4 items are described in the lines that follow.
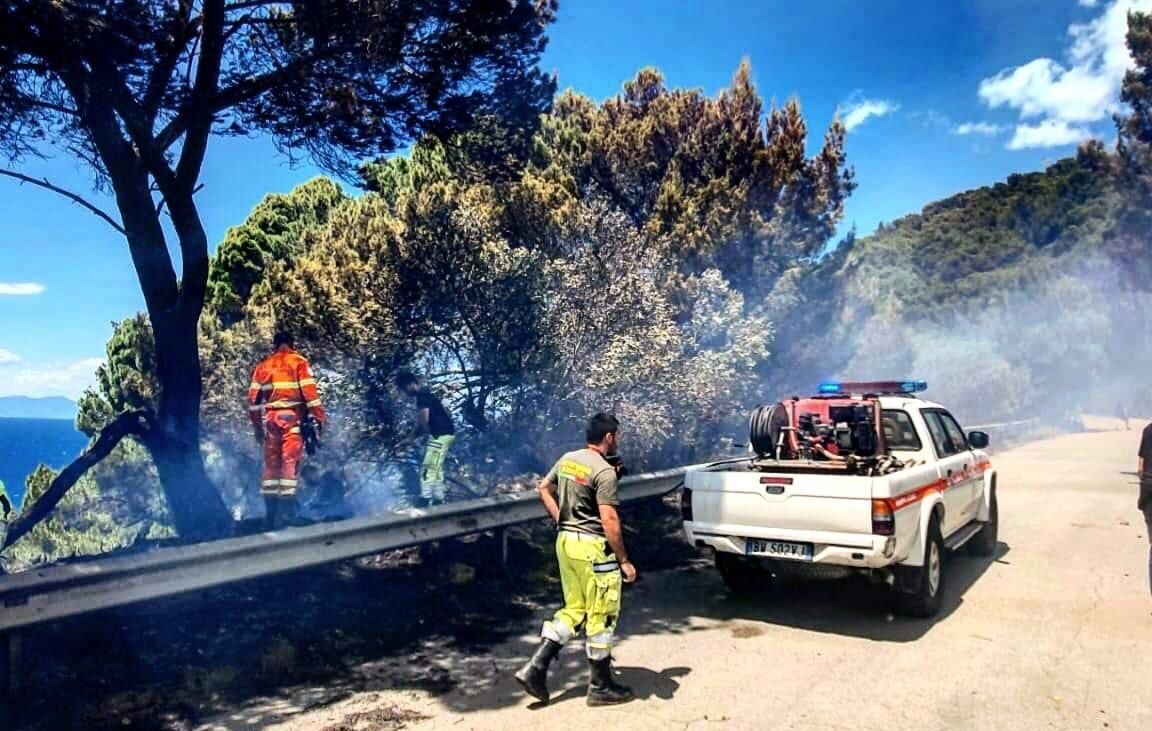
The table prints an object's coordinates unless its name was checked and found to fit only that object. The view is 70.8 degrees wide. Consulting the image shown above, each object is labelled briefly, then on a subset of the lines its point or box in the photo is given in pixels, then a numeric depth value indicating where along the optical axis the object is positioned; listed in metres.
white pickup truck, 6.06
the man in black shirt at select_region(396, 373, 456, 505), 8.53
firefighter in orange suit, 7.01
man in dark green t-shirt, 4.72
